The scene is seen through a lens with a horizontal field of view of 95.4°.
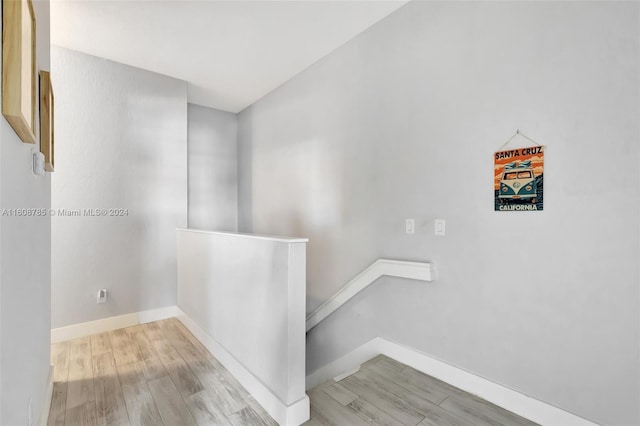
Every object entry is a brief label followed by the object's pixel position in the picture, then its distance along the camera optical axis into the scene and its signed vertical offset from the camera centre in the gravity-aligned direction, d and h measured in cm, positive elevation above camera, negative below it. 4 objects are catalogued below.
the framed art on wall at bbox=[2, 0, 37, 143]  83 +43
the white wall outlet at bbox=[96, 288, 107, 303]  301 -88
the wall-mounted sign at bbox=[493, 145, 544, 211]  165 +19
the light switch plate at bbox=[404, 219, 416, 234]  223 -11
